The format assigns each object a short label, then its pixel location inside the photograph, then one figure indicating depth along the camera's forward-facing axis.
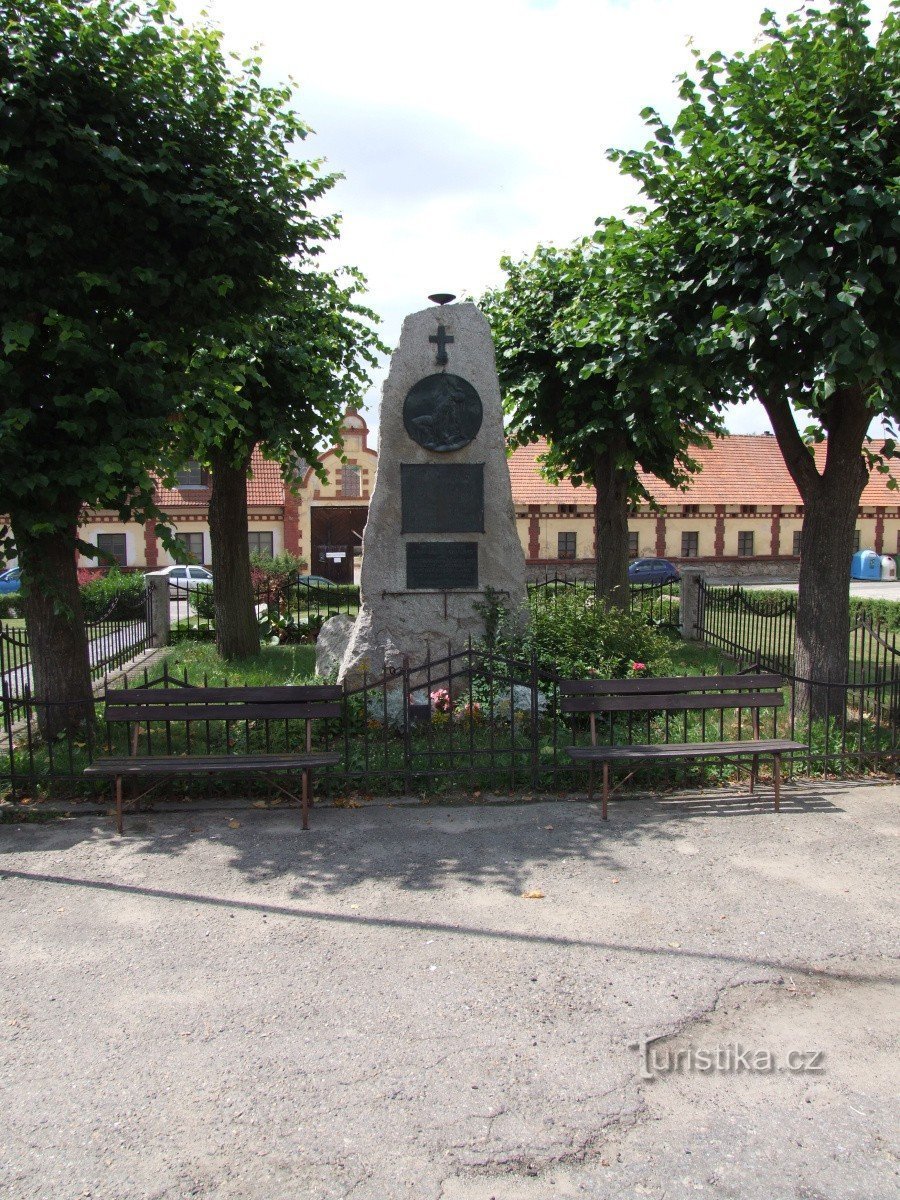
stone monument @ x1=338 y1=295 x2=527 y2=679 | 8.05
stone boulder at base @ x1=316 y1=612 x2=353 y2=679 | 9.12
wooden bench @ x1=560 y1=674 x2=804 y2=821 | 6.02
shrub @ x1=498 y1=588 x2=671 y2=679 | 7.95
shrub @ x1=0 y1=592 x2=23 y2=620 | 21.92
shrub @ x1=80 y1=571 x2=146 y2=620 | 18.89
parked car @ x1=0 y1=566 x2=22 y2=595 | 27.51
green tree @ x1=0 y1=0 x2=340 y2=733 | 6.11
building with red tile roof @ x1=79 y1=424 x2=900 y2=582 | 34.78
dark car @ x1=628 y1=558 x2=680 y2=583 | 33.88
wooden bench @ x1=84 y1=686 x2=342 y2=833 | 5.72
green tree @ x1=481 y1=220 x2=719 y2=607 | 8.52
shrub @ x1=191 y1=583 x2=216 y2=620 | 16.62
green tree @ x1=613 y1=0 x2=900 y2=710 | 6.13
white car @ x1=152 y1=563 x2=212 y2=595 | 29.48
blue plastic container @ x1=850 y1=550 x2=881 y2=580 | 37.59
